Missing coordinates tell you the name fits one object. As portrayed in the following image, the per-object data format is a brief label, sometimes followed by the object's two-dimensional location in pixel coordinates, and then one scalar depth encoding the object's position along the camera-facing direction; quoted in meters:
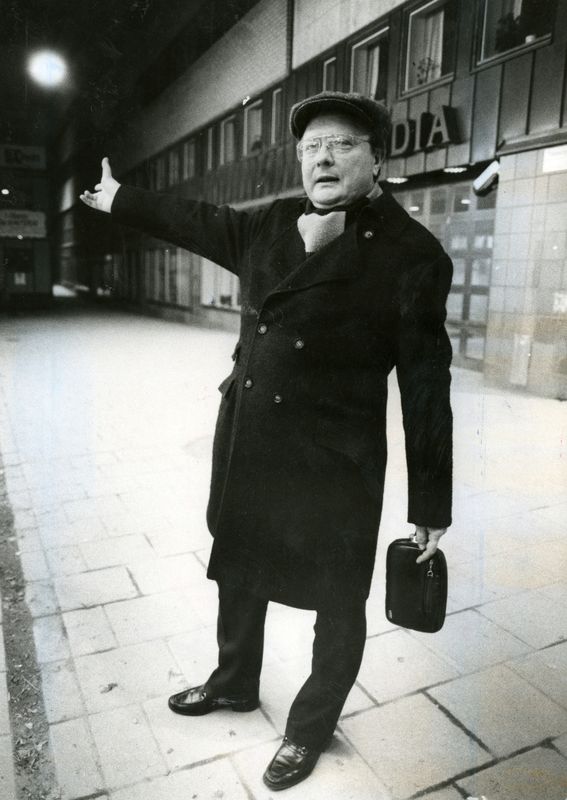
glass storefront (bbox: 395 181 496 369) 11.47
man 2.11
